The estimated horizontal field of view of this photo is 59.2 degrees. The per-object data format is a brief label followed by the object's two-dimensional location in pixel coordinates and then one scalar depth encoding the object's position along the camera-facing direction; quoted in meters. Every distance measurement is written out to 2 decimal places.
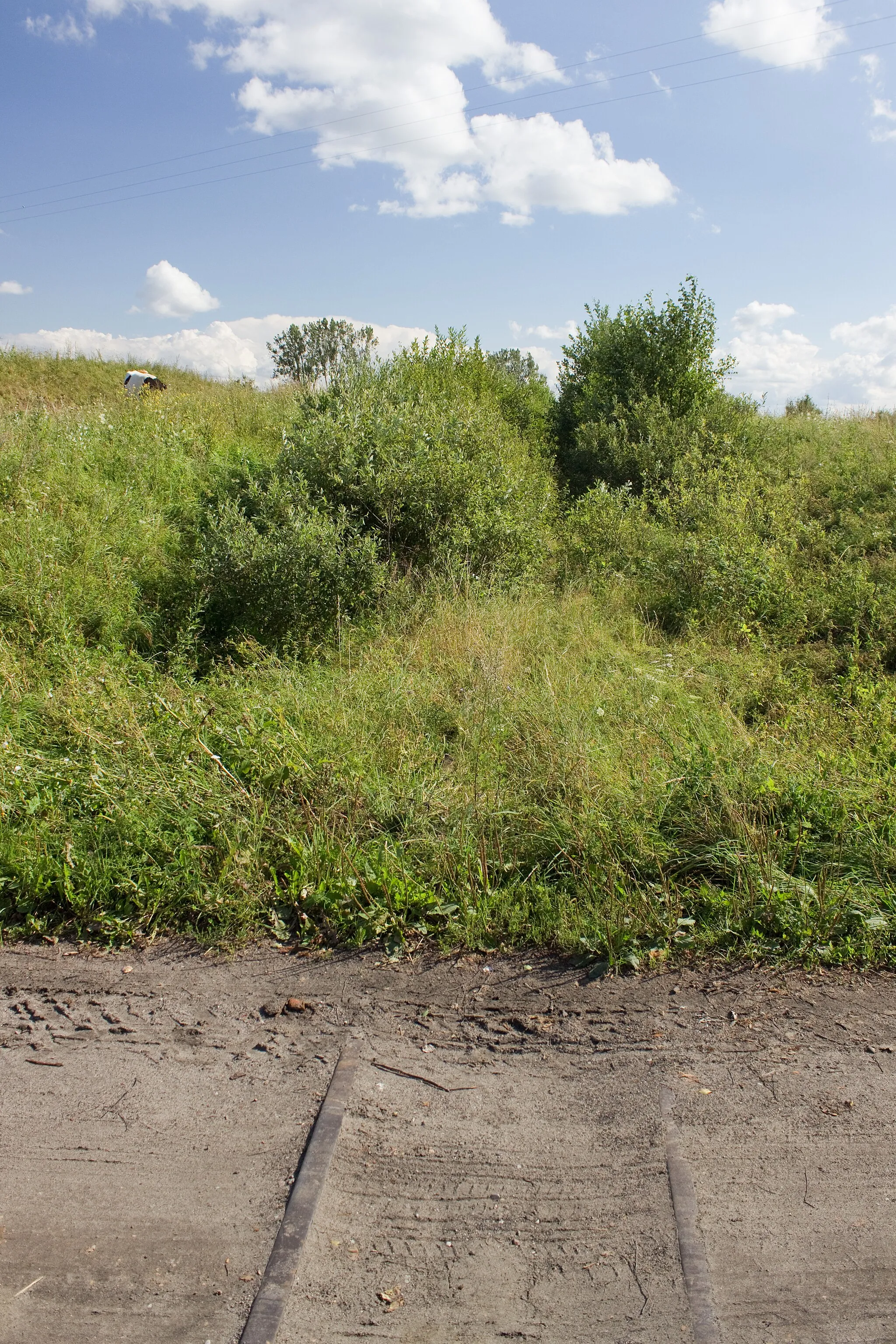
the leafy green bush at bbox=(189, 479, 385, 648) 7.17
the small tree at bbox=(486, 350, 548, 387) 18.28
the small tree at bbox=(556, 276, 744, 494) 14.32
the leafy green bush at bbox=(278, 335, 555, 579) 8.28
